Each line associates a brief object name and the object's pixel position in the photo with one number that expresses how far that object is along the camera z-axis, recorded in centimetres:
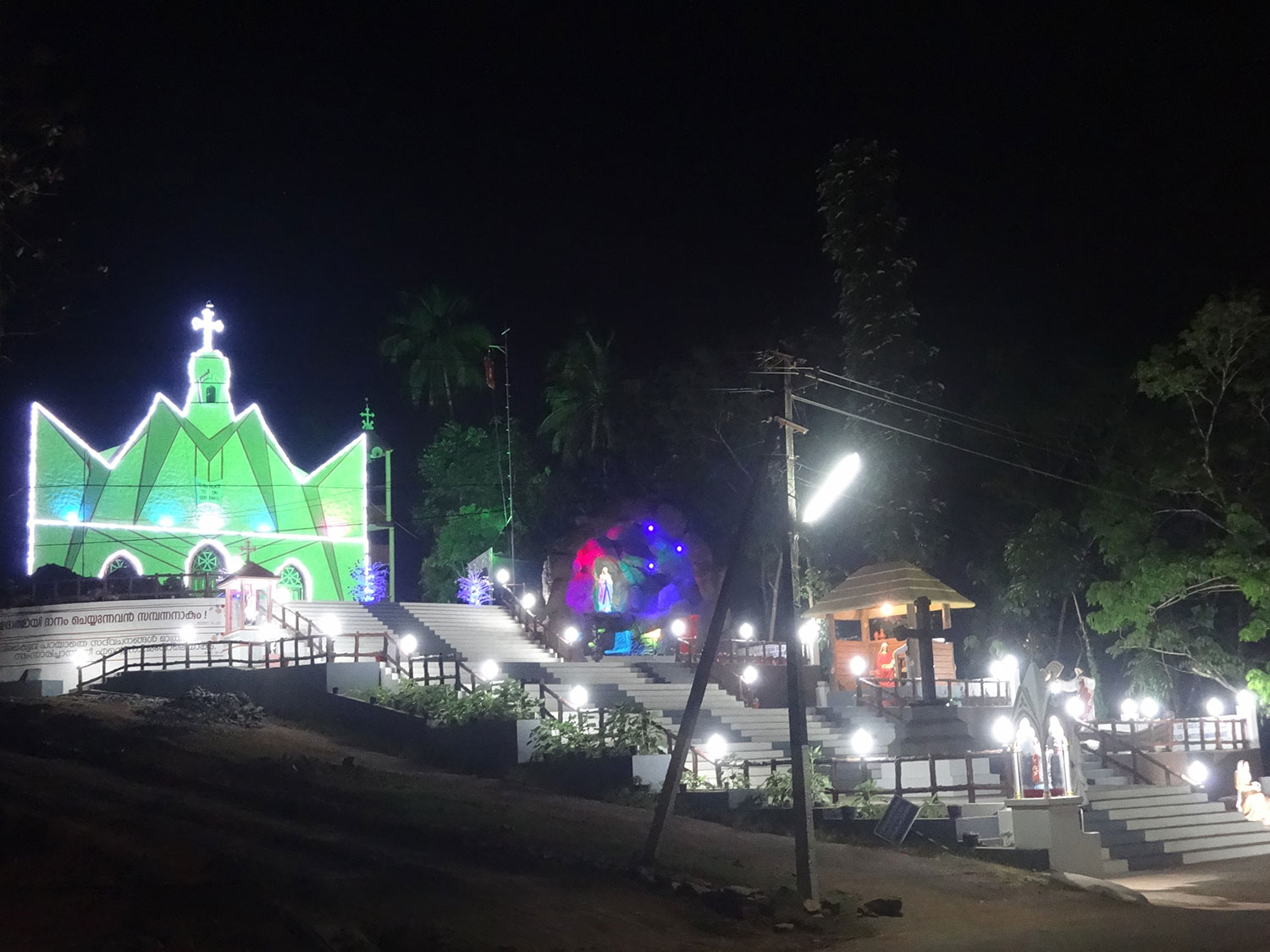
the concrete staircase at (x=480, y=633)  3572
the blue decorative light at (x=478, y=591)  4478
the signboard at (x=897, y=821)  1855
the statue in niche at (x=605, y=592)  4531
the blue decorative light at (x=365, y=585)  4375
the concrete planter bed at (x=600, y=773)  2181
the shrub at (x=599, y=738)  2238
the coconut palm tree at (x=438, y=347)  6050
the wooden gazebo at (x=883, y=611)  2934
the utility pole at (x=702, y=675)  1633
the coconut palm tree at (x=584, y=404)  5225
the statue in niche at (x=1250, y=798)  2477
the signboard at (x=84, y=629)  3391
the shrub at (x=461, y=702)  2377
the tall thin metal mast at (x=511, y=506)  4968
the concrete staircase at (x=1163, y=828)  2114
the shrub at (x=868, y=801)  2011
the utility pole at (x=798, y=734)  1498
